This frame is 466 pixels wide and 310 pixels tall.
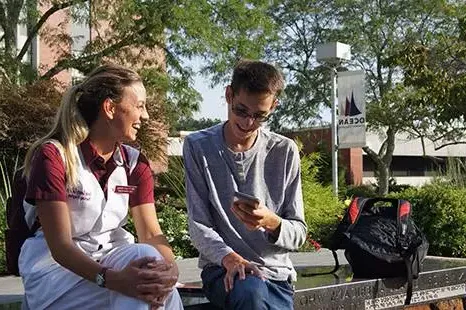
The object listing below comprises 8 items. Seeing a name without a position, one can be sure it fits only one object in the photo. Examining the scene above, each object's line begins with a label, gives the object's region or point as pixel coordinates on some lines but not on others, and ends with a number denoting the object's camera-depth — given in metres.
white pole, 15.17
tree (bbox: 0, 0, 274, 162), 16.34
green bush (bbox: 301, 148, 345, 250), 11.47
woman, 2.73
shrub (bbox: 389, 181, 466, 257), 9.96
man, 3.27
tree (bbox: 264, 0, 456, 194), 30.92
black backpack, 4.60
